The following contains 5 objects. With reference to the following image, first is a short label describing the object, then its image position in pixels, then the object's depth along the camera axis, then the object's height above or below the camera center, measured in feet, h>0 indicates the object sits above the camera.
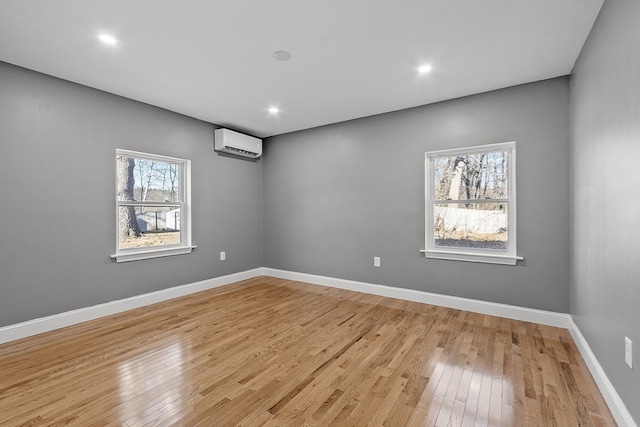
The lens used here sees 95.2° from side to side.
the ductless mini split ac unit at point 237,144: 14.69 +3.63
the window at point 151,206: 11.69 +0.30
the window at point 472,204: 10.73 +0.29
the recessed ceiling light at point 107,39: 7.44 +4.51
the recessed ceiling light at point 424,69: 9.04 +4.49
